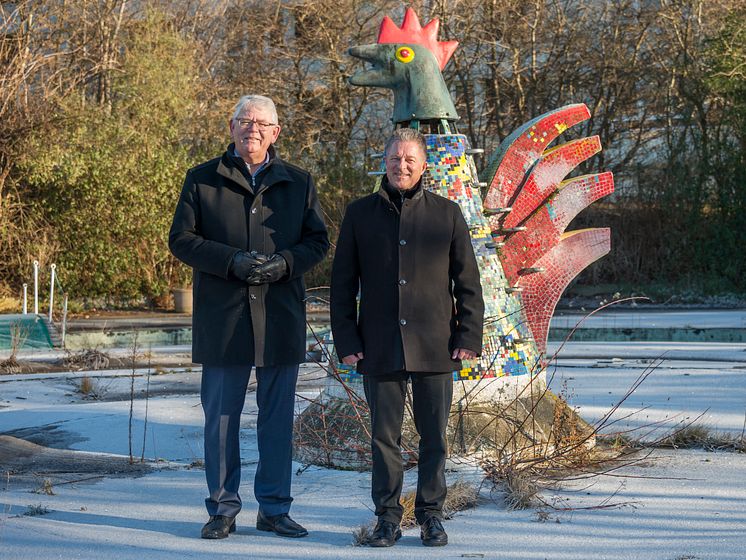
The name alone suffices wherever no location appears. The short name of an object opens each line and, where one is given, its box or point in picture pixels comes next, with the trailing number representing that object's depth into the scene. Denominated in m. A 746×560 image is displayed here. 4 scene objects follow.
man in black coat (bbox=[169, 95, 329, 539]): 4.69
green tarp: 14.45
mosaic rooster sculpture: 6.50
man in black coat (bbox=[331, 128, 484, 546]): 4.53
